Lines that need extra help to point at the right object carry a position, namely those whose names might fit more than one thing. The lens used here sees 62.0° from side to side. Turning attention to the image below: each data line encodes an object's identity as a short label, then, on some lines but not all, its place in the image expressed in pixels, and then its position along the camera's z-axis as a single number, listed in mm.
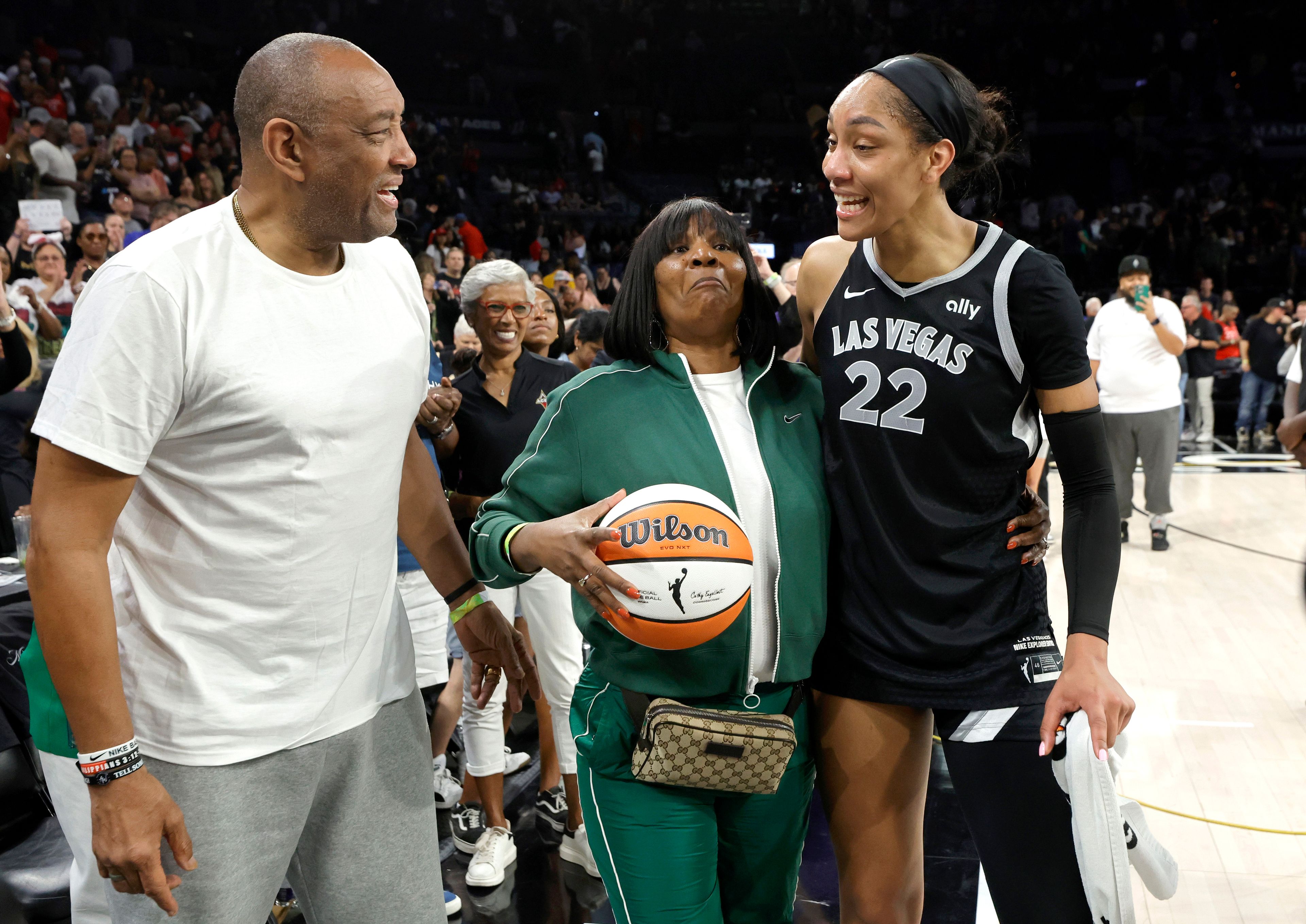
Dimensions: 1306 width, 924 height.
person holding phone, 6863
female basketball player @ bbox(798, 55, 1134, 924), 1857
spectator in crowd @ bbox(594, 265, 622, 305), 12453
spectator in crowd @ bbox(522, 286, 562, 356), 4426
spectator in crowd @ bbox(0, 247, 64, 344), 5609
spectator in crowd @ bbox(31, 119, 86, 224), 9188
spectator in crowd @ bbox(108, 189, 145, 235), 8586
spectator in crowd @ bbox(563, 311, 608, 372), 4445
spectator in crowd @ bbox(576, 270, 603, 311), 9477
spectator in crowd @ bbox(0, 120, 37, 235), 8375
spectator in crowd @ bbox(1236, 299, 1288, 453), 11453
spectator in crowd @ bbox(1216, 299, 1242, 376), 12375
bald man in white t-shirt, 1396
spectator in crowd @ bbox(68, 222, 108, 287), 7027
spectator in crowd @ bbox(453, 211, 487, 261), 11977
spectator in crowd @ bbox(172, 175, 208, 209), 9250
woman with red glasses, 3365
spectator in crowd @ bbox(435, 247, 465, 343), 7961
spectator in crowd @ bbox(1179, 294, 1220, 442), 11219
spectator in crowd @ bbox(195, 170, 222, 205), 10094
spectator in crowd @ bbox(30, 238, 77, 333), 6543
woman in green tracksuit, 1895
